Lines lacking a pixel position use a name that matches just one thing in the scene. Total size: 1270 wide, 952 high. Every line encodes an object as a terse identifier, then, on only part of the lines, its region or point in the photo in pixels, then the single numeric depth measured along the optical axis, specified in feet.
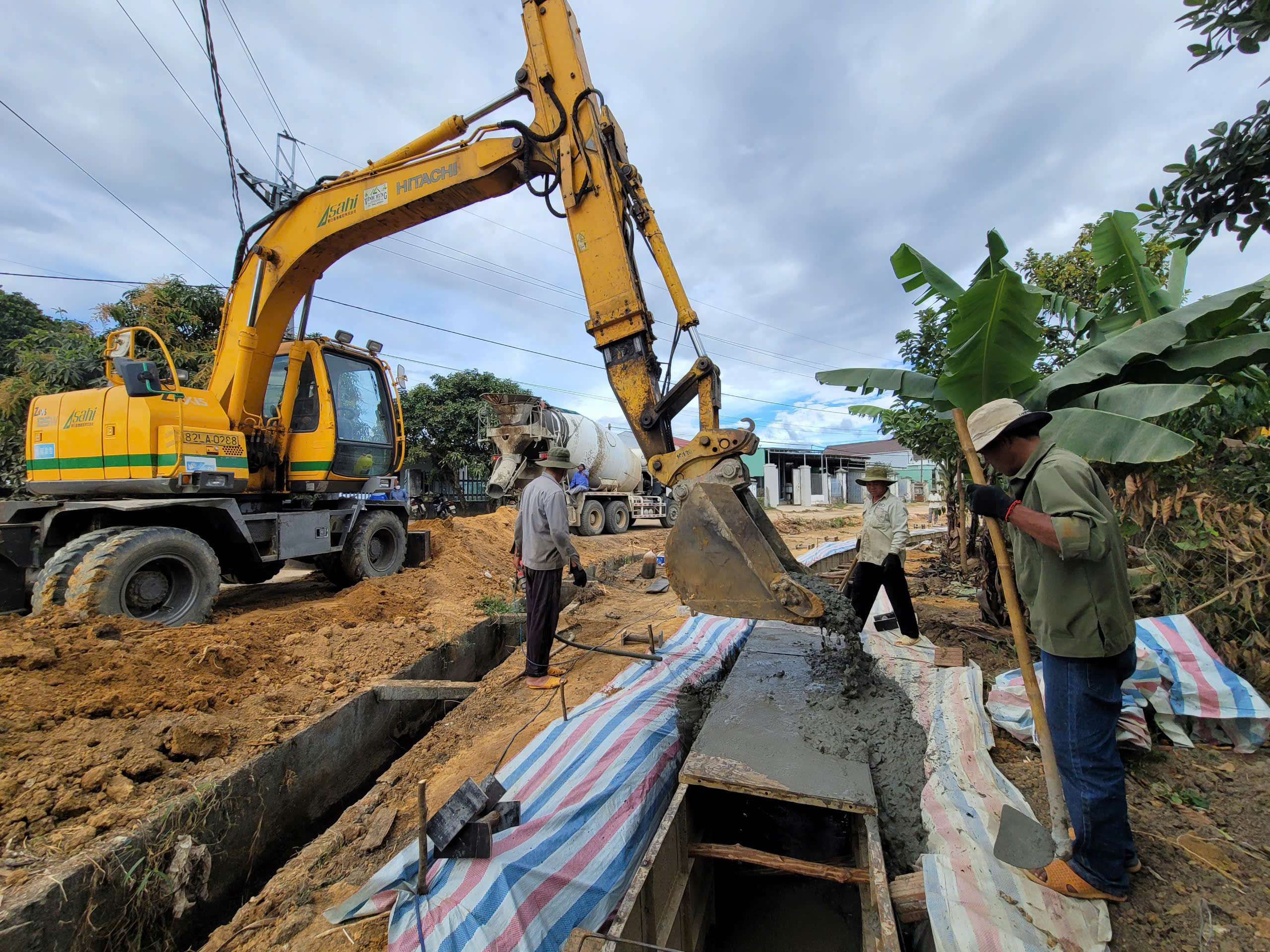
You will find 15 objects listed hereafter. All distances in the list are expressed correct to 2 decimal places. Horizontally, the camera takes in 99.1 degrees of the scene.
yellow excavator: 11.14
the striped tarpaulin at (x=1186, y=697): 8.47
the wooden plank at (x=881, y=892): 5.50
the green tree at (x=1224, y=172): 10.23
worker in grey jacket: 13.92
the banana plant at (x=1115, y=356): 9.33
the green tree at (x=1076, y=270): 25.45
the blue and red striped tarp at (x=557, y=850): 6.25
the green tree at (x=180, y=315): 36.99
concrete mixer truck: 40.19
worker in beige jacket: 14.66
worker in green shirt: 6.07
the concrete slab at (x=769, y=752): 7.80
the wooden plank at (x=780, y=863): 7.12
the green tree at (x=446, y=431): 59.93
